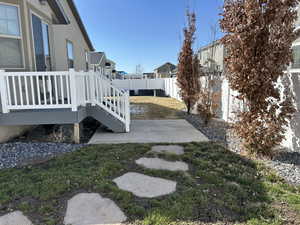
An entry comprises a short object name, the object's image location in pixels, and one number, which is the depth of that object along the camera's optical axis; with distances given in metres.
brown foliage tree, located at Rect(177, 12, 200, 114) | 8.34
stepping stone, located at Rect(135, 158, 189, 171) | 3.41
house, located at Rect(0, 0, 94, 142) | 4.88
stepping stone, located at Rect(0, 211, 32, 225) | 2.11
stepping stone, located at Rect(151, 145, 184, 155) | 4.18
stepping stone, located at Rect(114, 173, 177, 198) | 2.66
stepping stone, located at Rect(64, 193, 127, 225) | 2.14
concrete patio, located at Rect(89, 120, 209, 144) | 5.03
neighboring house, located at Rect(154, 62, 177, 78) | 46.91
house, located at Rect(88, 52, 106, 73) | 15.37
